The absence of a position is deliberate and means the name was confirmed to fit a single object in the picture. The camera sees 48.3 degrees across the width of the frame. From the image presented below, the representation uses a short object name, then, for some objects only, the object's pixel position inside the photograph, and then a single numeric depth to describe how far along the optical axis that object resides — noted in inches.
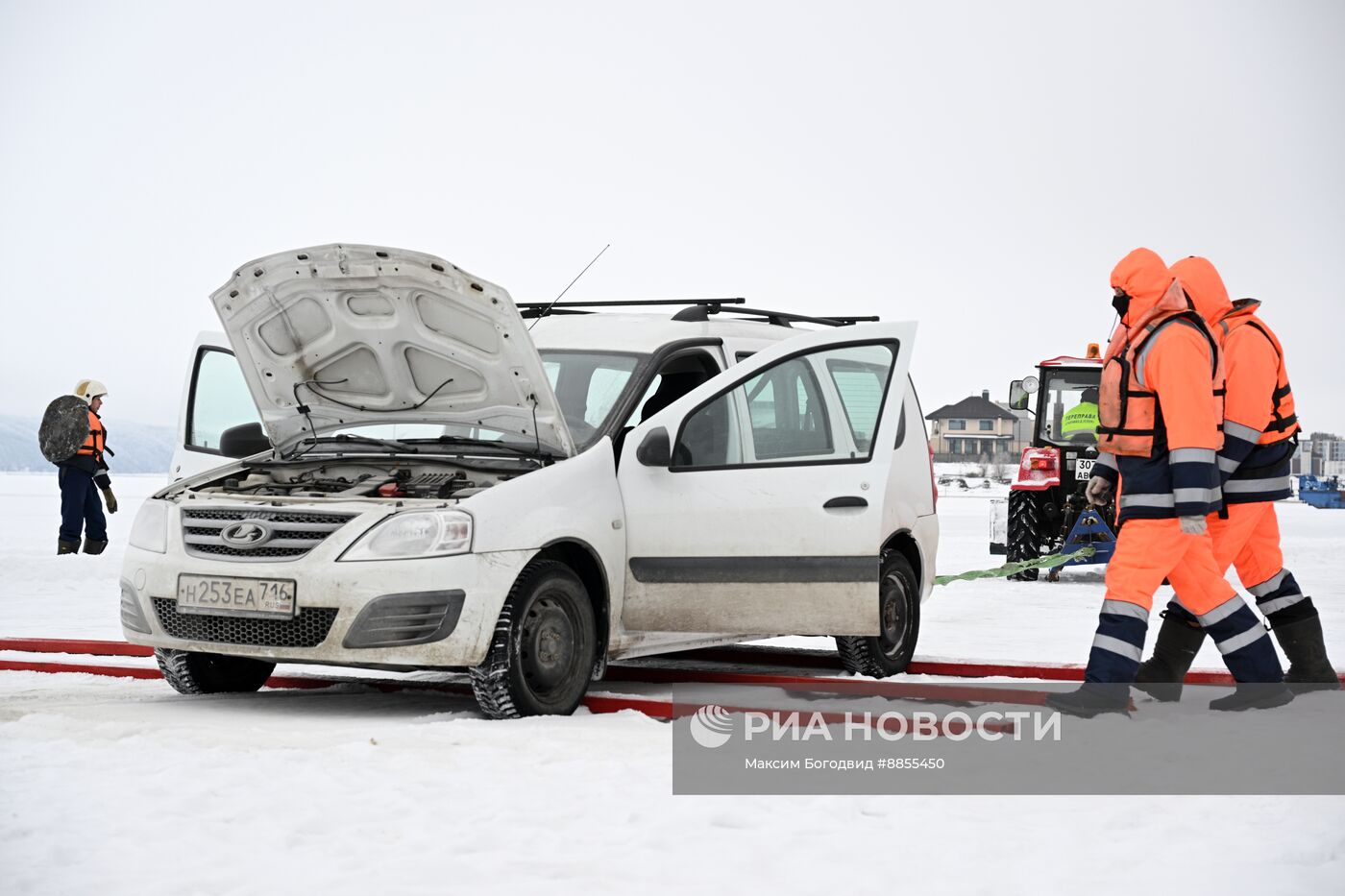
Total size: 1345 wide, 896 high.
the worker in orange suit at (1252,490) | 244.5
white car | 228.7
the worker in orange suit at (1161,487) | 225.5
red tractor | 619.2
